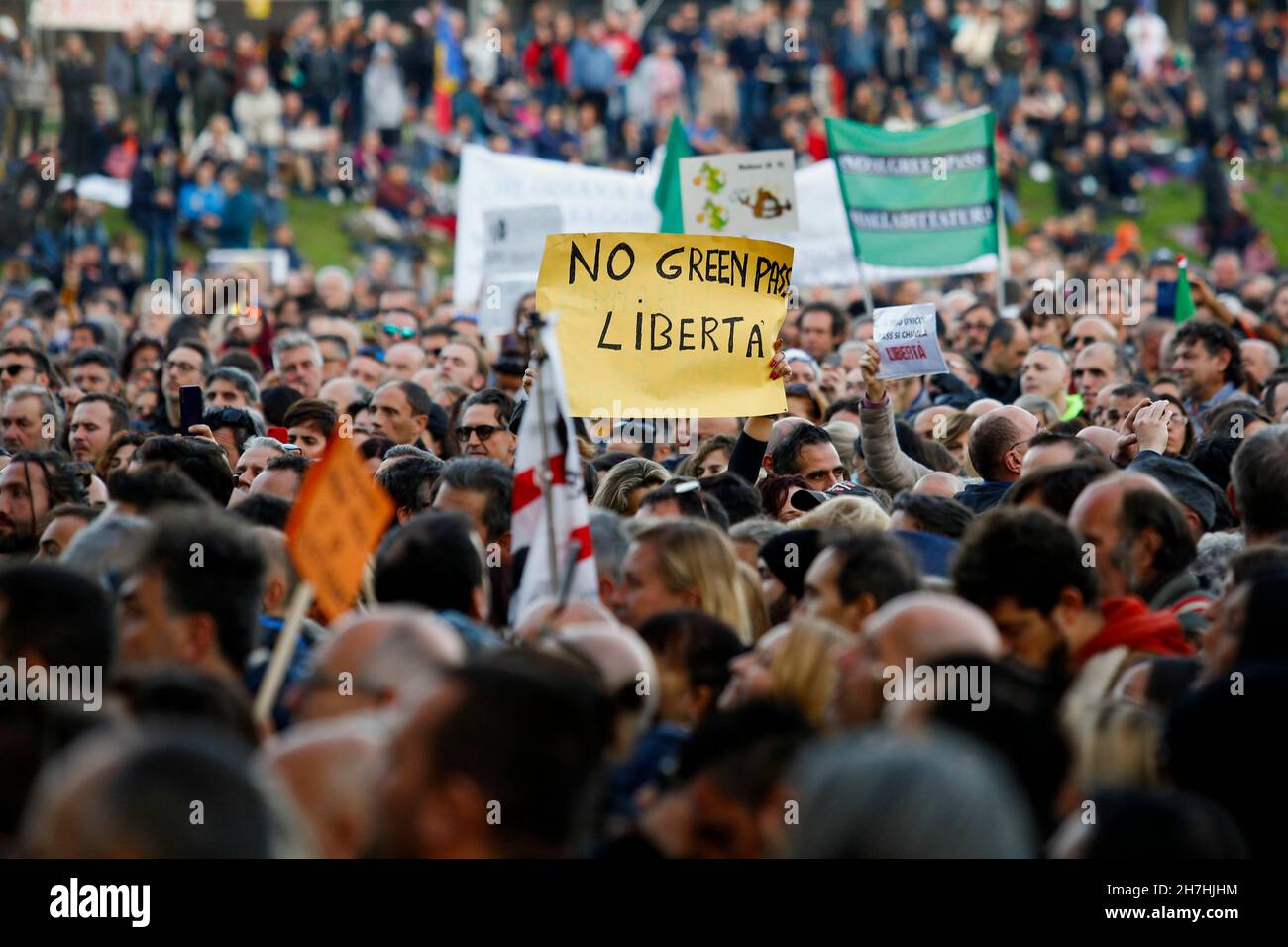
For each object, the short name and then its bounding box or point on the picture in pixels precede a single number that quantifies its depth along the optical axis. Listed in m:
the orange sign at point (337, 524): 5.09
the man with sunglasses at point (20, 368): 12.41
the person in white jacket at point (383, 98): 30.30
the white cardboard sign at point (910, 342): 9.46
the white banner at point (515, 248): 15.04
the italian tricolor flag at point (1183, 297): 14.03
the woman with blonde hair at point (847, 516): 7.04
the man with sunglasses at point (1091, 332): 12.88
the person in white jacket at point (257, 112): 28.81
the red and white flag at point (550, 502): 5.97
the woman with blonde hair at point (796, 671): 4.99
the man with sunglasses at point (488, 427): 9.49
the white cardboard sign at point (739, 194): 13.13
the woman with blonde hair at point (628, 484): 8.23
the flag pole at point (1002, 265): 15.10
